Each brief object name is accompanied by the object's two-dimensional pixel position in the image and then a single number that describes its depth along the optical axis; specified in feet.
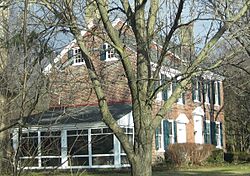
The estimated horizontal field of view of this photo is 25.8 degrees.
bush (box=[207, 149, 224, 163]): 112.27
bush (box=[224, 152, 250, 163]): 123.95
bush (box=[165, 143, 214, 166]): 103.24
